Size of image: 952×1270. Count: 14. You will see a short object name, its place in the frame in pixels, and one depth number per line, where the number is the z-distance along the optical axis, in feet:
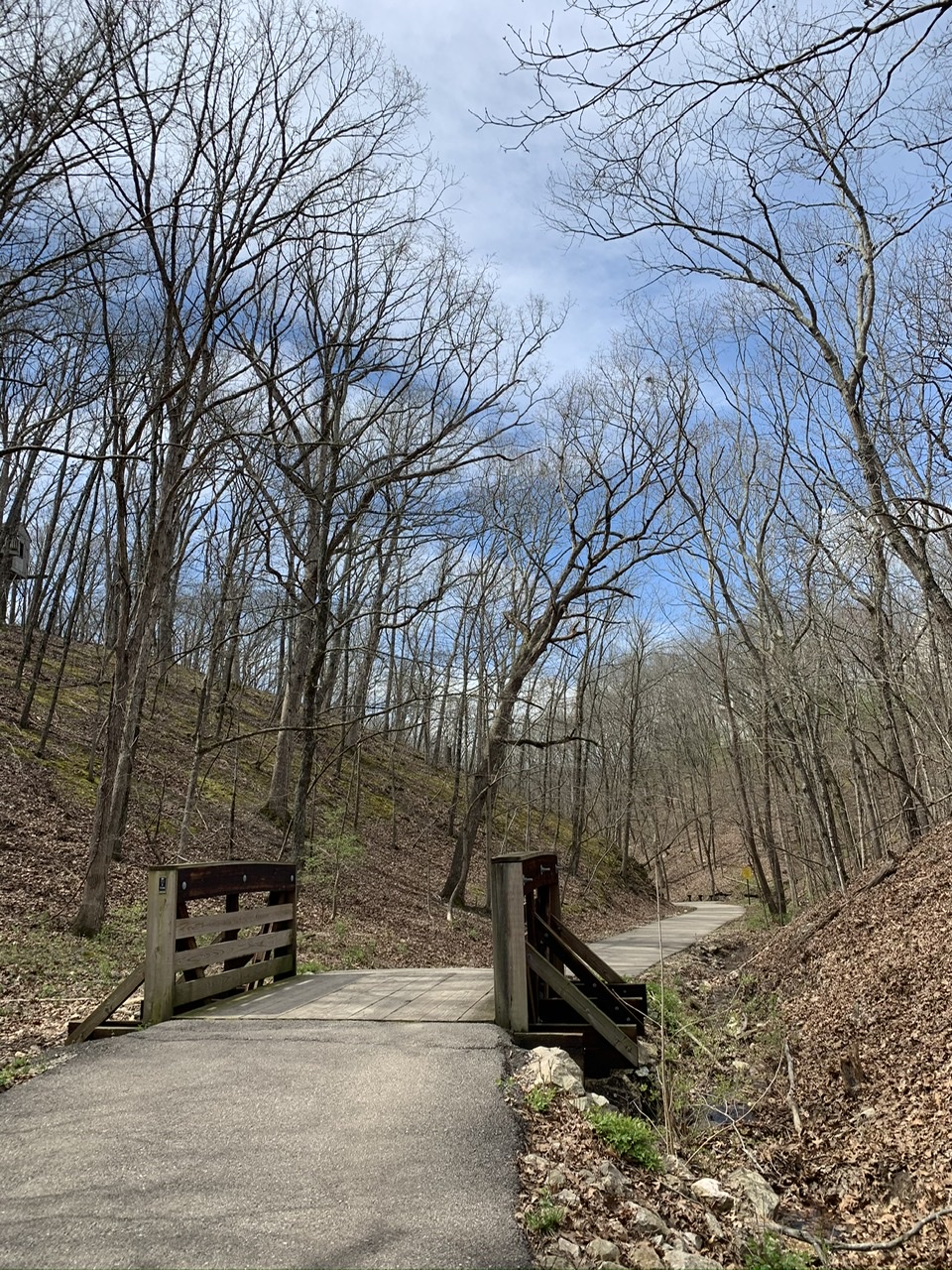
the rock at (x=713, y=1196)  13.62
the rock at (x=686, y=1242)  10.78
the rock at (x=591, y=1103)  14.49
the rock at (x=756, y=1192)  14.20
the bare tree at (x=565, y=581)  54.95
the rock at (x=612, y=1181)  11.73
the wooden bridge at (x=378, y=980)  18.34
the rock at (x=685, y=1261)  10.13
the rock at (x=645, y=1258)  9.98
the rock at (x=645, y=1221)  10.88
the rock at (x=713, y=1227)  11.84
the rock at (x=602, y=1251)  9.87
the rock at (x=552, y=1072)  15.26
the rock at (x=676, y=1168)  14.05
